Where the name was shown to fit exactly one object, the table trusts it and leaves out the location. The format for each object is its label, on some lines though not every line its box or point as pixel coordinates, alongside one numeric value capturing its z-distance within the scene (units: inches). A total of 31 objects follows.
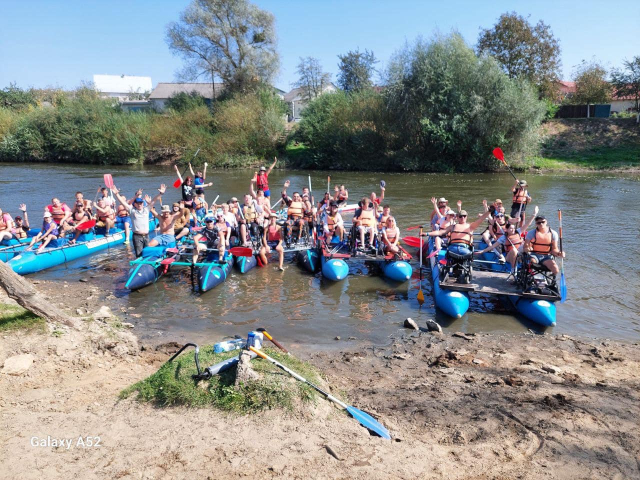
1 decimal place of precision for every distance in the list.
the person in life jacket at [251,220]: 449.1
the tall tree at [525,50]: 1498.5
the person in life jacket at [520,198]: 512.7
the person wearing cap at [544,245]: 314.5
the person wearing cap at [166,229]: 422.6
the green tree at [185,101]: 1628.9
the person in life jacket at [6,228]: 466.0
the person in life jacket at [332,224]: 453.1
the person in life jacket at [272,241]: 445.7
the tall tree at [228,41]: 1642.5
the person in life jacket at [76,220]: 493.4
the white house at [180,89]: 1754.4
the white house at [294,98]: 2237.3
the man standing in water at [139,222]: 432.1
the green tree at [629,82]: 1424.7
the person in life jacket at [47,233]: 459.8
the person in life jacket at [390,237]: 416.4
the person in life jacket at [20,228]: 484.7
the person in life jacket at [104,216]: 531.8
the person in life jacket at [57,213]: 491.5
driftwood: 231.6
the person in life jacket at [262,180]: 581.7
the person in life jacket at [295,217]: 473.4
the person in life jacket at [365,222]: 424.5
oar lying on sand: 177.5
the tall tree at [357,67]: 2203.5
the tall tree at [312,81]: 2291.3
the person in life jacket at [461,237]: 341.1
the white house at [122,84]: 3602.4
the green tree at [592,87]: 1524.4
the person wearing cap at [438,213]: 449.7
